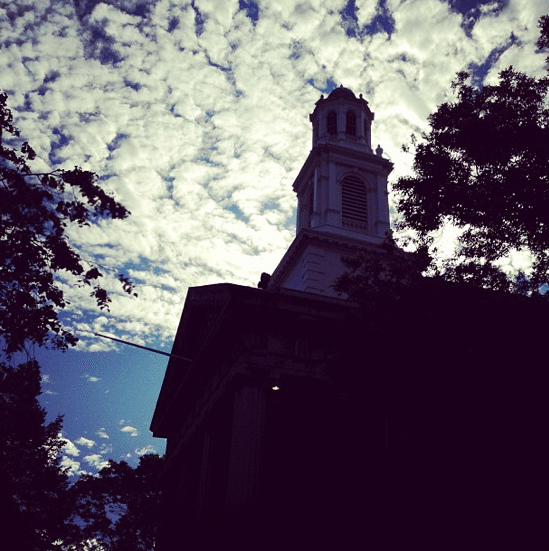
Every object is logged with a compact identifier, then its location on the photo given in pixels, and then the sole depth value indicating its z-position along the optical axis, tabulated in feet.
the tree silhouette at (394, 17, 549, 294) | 32.78
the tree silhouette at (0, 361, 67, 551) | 86.17
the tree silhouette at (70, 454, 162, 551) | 110.42
